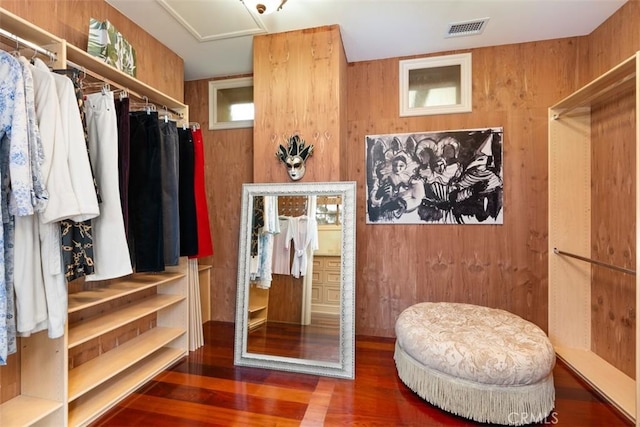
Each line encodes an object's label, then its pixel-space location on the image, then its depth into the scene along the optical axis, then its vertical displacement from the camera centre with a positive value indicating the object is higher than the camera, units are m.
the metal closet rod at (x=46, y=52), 1.37 +0.81
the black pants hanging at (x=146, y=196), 1.98 +0.10
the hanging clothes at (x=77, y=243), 1.45 -0.15
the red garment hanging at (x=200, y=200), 2.35 +0.09
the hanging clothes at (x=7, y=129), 1.24 +0.35
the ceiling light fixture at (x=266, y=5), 1.80 +1.24
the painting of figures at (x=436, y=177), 2.64 +0.30
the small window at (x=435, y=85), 2.71 +1.16
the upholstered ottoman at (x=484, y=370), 1.65 -0.90
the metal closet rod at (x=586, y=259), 1.78 -0.35
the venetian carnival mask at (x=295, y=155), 2.41 +0.45
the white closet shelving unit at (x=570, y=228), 2.41 -0.14
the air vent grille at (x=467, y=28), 2.35 +1.46
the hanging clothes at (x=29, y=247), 1.32 -0.16
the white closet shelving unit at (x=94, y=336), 1.53 -0.82
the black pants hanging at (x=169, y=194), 2.02 +0.12
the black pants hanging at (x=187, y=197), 2.28 +0.11
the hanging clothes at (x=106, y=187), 1.66 +0.14
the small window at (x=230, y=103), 3.21 +1.18
